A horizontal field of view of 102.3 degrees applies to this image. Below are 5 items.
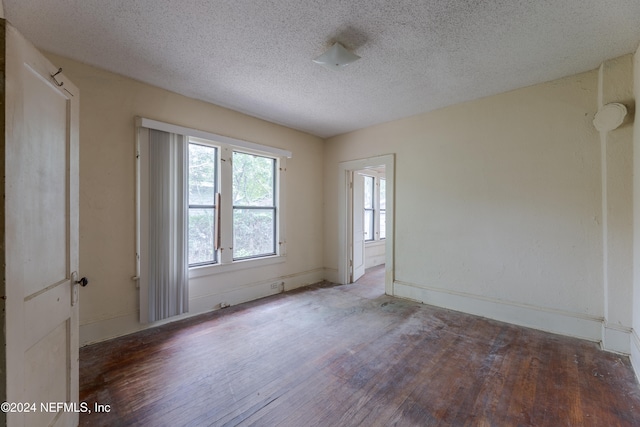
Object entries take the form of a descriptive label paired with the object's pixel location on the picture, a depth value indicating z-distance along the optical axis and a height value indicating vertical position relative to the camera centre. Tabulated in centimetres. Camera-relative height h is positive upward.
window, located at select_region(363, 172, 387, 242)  632 +13
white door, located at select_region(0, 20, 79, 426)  100 -11
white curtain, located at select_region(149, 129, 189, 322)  279 -16
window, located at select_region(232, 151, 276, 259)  366 +10
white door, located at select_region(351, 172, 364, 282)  476 -27
